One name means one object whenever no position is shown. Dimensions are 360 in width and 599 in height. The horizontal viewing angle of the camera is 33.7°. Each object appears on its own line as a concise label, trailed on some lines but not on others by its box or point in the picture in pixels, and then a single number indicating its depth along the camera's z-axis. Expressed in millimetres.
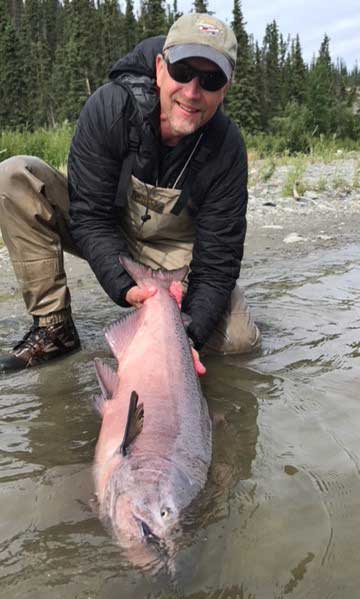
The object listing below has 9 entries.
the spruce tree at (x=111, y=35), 55375
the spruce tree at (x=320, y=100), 32250
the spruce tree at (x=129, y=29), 58312
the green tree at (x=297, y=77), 49594
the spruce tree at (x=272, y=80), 53000
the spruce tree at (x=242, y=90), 42000
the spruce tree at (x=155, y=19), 45031
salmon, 1761
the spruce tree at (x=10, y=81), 48969
